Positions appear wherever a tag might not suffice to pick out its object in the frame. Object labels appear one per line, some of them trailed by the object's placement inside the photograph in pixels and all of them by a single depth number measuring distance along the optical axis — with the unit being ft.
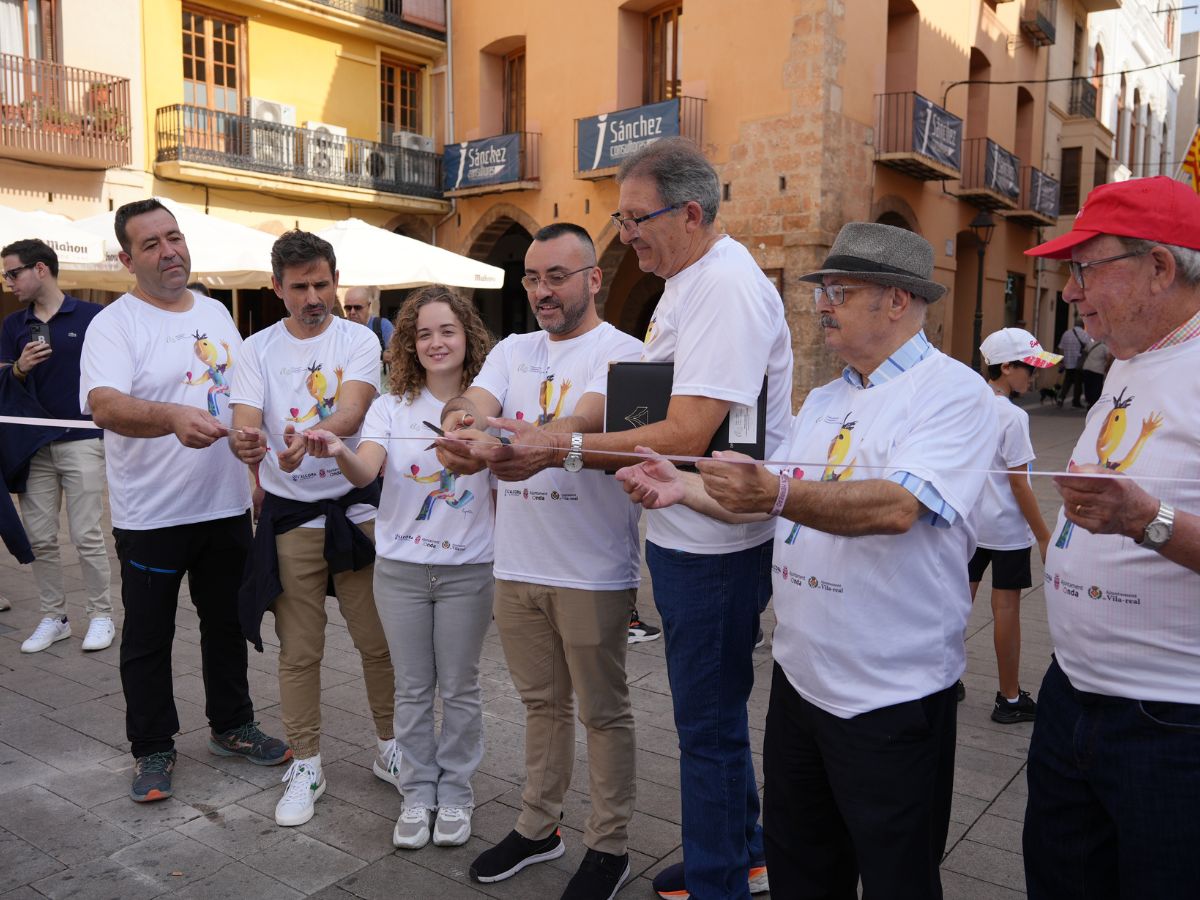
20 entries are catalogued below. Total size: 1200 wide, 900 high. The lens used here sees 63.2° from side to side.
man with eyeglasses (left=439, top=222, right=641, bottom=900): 9.75
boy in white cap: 14.53
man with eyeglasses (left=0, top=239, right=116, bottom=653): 17.69
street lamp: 57.72
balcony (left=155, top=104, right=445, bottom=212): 54.49
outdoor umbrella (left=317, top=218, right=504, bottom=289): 30.35
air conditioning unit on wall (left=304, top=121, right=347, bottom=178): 60.34
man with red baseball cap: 6.27
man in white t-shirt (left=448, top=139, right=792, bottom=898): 8.73
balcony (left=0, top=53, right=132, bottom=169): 47.65
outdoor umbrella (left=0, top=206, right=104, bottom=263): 25.02
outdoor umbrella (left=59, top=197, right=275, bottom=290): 28.27
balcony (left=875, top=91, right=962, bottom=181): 53.83
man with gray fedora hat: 6.73
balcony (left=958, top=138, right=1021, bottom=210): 63.62
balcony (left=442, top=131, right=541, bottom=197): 61.52
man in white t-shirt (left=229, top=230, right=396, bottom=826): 11.58
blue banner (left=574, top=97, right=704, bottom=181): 52.70
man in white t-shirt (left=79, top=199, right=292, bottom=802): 11.96
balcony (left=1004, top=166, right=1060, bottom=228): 71.92
